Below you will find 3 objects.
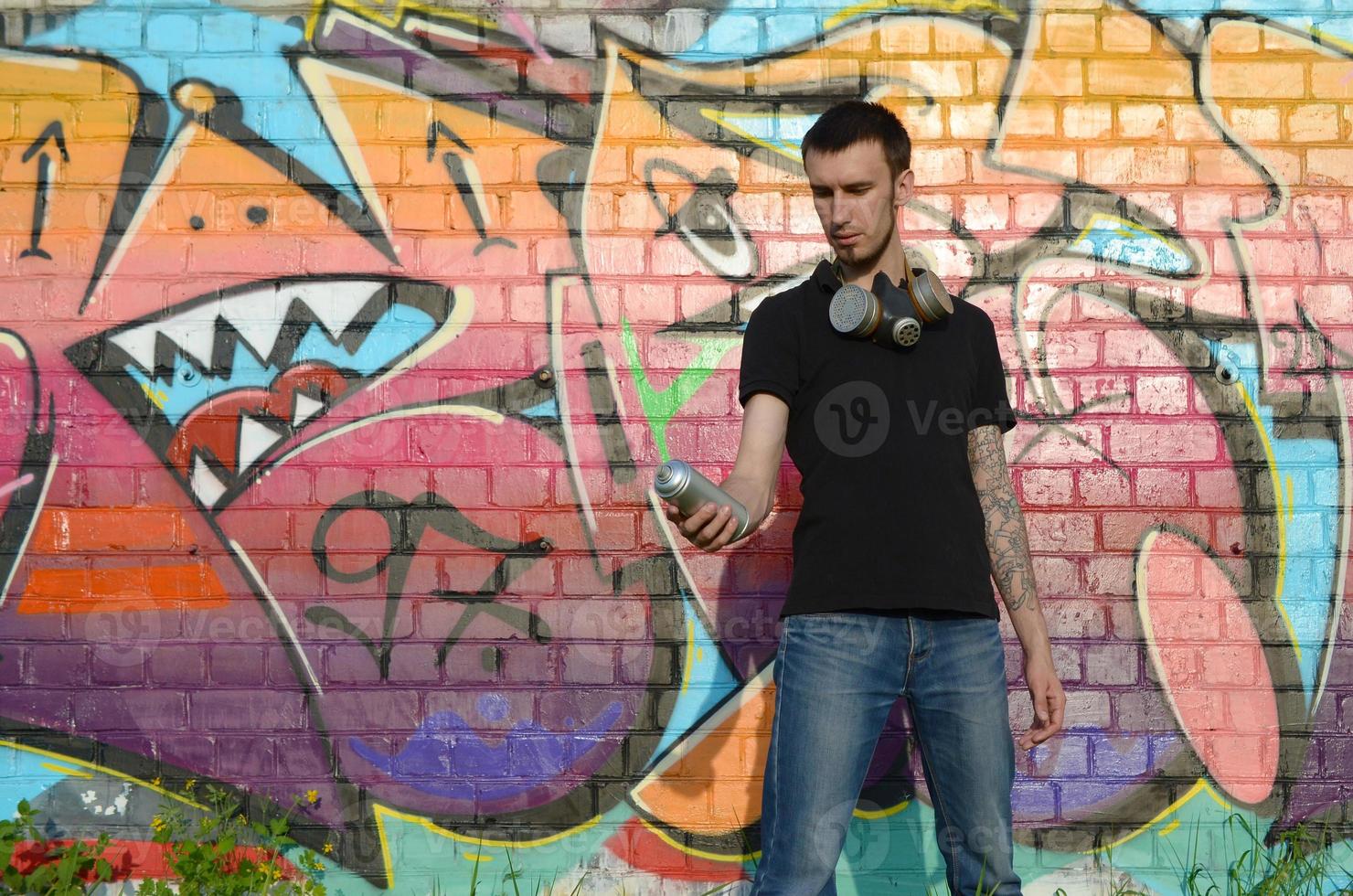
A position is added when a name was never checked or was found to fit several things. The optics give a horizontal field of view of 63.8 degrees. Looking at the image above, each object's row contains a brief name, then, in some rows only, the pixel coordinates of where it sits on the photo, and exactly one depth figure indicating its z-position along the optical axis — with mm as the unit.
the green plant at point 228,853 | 3012
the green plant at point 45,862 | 3043
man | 2111
